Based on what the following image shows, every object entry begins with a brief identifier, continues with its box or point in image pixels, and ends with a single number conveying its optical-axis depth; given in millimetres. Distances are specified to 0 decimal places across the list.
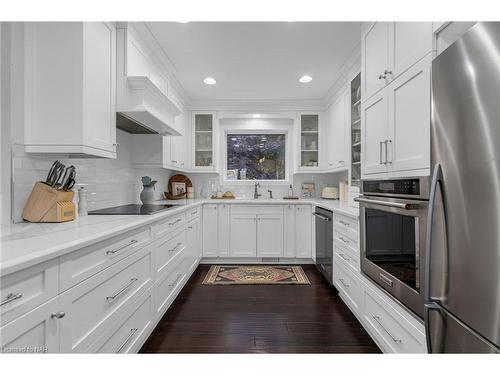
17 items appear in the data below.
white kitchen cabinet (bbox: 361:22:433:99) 1383
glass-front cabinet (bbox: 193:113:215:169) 4277
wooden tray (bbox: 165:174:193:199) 3995
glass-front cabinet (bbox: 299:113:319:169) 4273
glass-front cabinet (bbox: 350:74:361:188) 2904
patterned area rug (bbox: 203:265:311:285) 3126
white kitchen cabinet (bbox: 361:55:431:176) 1335
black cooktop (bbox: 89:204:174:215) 2023
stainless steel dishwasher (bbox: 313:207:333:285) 2924
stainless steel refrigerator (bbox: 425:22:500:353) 843
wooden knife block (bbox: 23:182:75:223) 1548
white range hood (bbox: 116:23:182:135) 2068
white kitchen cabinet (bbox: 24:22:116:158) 1582
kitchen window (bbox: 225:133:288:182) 4590
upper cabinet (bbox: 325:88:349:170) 3346
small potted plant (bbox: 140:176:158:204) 2783
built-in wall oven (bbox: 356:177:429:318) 1331
